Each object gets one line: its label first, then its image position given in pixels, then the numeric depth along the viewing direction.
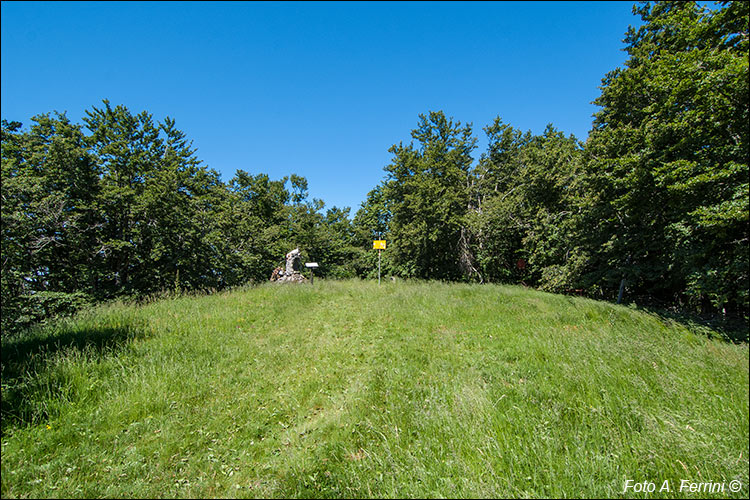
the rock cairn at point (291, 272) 14.12
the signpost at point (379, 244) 12.52
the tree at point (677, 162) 6.24
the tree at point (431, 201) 20.16
